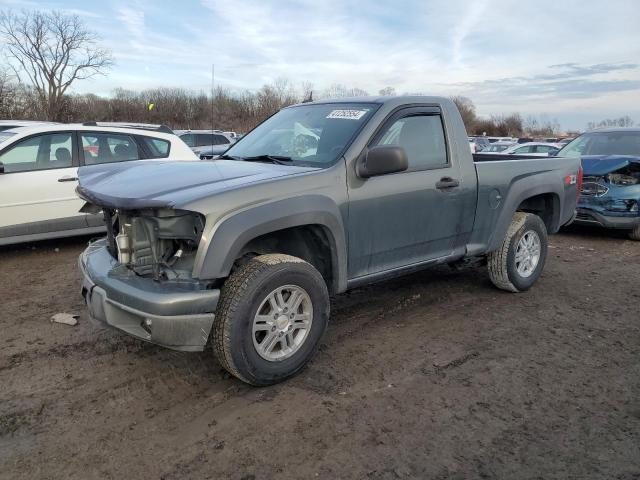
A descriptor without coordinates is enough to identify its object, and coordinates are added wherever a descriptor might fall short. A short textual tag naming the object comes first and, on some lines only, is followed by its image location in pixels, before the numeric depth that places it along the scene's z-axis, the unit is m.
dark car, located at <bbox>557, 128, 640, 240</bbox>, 7.95
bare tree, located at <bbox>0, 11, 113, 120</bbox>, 45.78
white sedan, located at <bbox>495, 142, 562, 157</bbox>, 17.86
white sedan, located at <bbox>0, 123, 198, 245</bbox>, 6.36
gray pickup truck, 3.03
